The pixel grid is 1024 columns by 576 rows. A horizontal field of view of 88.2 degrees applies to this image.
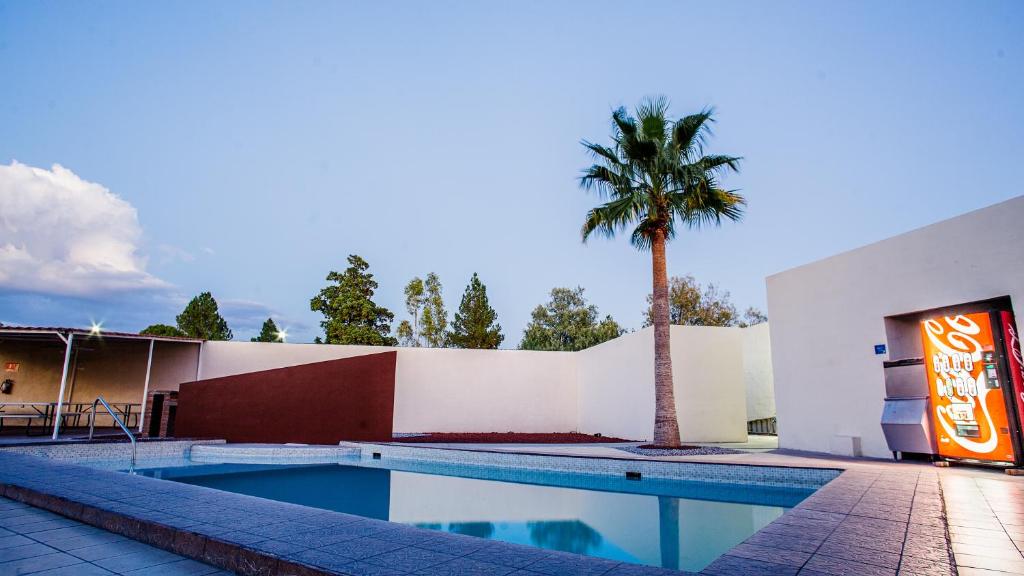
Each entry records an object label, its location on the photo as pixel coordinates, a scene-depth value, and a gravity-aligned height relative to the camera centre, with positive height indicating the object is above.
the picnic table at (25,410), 14.22 -0.48
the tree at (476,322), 25.86 +3.63
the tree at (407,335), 28.00 +3.18
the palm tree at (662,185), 9.95 +4.07
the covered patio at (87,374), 14.32 +0.51
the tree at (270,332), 39.28 +4.63
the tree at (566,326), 31.16 +4.39
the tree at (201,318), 35.28 +5.00
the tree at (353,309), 24.56 +4.05
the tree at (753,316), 32.01 +5.03
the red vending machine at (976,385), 6.47 +0.21
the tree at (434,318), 28.09 +4.13
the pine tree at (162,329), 31.28 +3.78
